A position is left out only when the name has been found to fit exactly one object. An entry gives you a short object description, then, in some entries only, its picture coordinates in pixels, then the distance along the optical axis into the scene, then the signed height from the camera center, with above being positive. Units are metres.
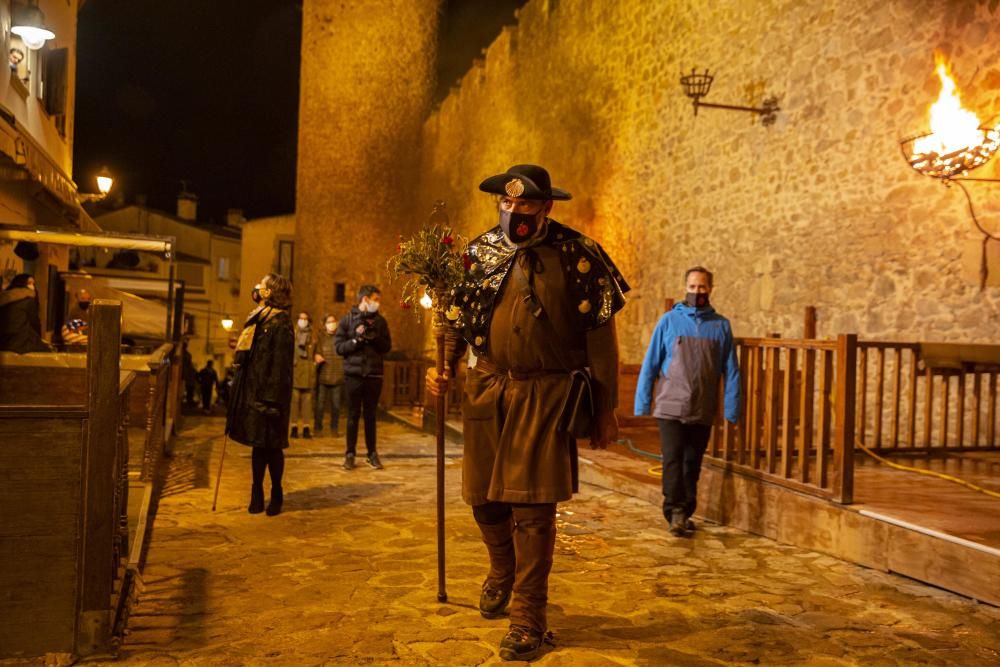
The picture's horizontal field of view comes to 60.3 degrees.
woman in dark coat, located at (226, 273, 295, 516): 5.57 -0.35
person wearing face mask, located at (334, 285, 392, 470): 7.56 -0.14
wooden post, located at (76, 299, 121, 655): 2.93 -0.50
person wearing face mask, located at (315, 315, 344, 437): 10.51 -0.47
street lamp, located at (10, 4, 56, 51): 10.07 +3.61
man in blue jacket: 5.04 -0.18
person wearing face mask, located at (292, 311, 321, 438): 10.20 -0.47
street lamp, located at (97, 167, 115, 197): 14.66 +2.53
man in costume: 3.23 -0.05
